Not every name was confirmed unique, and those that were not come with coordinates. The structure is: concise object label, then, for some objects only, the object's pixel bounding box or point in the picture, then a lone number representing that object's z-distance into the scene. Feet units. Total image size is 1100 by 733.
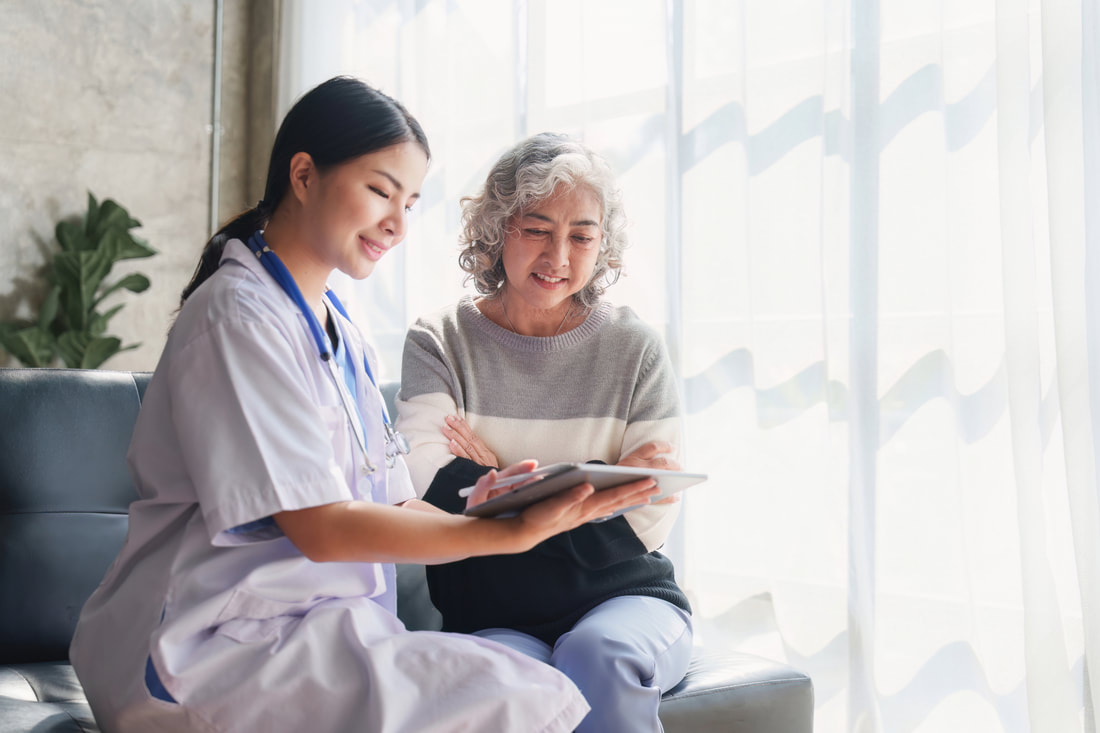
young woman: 3.65
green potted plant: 11.15
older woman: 5.49
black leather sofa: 5.36
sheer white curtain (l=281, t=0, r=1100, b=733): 5.80
